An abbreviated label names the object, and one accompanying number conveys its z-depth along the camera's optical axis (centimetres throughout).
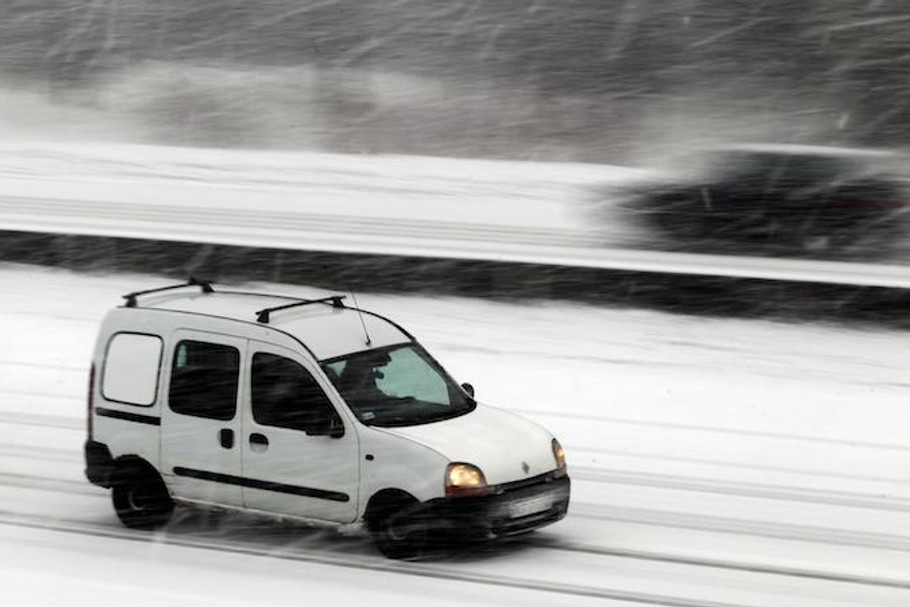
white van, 1667
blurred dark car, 4000
